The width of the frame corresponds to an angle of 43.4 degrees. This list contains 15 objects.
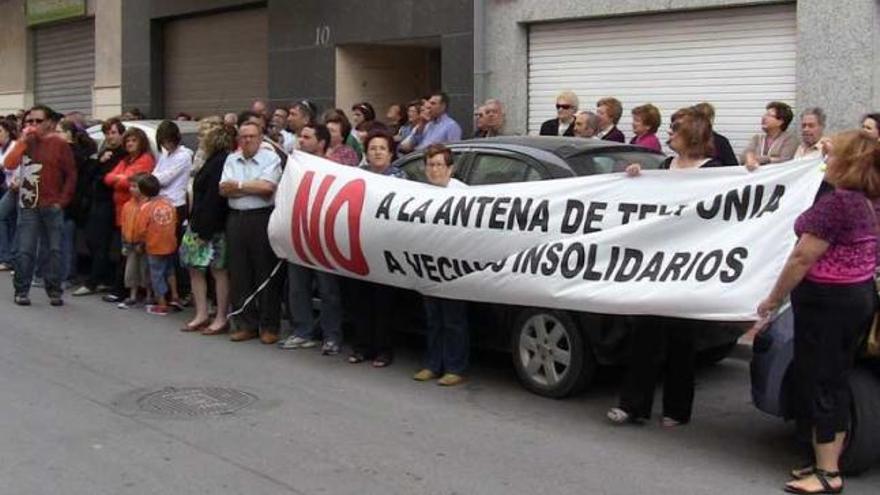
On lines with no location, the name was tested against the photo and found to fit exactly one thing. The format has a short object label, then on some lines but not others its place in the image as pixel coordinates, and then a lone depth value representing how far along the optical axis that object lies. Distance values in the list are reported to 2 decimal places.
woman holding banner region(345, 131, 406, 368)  8.00
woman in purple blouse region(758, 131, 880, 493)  5.04
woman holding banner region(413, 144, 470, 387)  7.39
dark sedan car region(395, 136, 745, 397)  6.84
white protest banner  5.83
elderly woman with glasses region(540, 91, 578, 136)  10.73
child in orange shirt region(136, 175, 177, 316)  9.78
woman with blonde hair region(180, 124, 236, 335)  8.91
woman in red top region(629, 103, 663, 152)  9.44
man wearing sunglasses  10.17
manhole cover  6.68
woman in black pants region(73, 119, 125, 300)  10.75
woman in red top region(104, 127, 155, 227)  10.37
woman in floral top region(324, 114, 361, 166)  8.91
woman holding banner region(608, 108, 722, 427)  6.30
